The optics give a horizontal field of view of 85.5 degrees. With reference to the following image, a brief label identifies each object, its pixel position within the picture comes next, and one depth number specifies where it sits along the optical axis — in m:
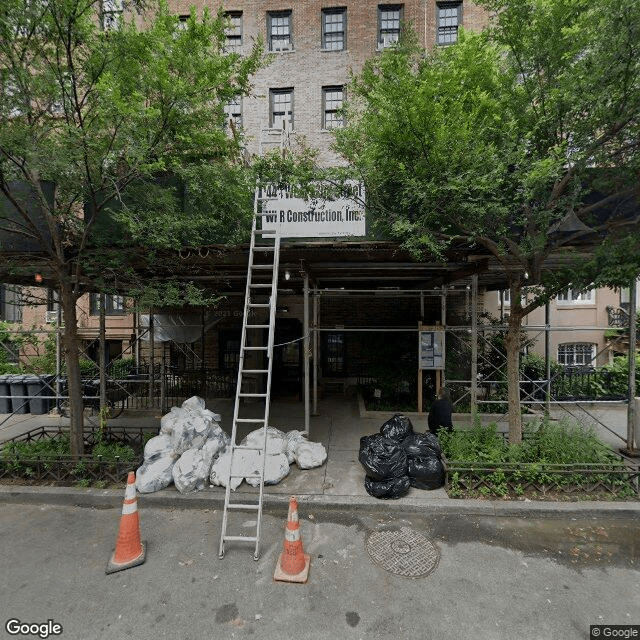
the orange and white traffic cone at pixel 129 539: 3.67
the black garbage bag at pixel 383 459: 4.93
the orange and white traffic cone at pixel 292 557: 3.45
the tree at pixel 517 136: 4.13
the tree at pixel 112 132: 4.37
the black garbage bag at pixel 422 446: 5.21
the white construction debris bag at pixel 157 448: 5.32
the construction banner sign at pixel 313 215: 5.64
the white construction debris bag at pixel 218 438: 5.63
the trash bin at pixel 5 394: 9.53
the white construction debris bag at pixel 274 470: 5.09
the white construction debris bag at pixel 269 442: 5.70
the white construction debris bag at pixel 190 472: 4.97
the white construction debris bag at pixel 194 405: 6.37
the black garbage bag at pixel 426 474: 4.97
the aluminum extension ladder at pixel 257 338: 4.06
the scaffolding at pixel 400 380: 8.42
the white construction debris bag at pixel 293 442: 5.95
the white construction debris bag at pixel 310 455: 5.77
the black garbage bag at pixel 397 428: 5.77
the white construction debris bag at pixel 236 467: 5.08
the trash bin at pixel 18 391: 9.46
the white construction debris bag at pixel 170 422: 5.70
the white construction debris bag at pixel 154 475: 4.98
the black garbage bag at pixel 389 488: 4.82
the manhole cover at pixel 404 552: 3.64
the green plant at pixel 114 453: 5.39
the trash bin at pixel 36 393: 9.49
